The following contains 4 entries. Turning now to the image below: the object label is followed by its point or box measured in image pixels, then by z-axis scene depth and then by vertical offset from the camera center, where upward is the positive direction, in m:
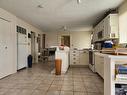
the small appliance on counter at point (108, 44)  1.32 +0.04
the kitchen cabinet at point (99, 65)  3.04 -0.65
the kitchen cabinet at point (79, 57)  4.93 -0.54
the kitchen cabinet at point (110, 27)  3.09 +0.70
